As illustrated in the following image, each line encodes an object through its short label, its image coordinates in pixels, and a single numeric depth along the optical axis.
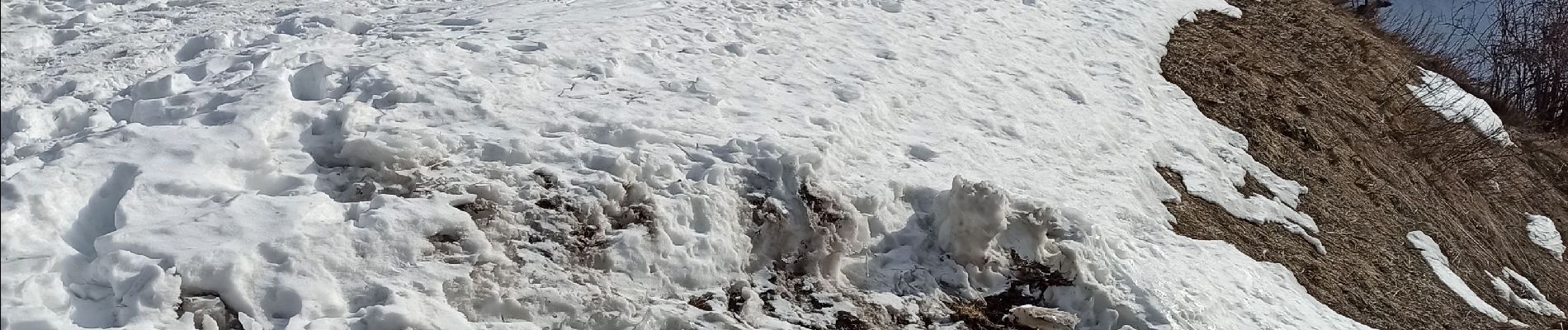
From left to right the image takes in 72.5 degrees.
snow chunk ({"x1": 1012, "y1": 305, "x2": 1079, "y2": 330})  4.25
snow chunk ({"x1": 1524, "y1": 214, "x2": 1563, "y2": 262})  9.22
